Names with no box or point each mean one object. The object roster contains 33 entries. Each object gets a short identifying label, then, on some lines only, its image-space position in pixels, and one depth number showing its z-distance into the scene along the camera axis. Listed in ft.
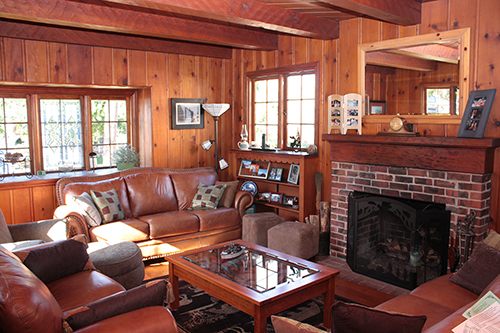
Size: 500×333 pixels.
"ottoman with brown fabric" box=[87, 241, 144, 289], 11.38
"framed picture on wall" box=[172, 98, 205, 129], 19.54
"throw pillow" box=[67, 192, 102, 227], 14.56
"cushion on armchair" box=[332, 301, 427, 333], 5.19
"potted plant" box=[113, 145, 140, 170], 18.43
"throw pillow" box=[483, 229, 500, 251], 9.54
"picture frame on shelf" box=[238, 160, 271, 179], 19.07
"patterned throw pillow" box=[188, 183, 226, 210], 17.38
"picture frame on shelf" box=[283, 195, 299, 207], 17.66
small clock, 13.67
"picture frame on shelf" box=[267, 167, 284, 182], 18.12
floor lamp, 19.71
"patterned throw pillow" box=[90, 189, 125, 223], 15.02
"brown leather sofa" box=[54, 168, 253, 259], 14.75
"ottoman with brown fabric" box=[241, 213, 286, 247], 16.20
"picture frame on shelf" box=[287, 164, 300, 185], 17.30
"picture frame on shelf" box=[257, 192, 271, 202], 18.61
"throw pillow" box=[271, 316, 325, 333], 5.15
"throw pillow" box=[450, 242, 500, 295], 8.93
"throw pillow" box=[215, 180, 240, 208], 17.88
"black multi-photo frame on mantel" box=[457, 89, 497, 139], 11.71
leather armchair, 5.84
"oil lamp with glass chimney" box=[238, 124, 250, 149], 19.51
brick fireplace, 11.99
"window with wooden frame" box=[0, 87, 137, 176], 16.67
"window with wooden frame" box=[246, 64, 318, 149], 17.70
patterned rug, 10.55
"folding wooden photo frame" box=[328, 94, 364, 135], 15.23
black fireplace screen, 12.69
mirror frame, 12.44
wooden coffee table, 9.20
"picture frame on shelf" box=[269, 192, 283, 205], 18.13
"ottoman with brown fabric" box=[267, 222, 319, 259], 14.82
